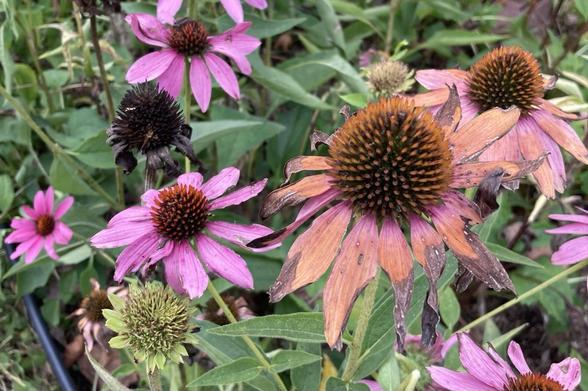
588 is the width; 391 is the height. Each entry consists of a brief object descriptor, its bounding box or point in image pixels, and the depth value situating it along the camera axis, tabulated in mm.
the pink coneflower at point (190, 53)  327
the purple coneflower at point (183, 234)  255
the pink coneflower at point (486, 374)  248
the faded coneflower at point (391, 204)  212
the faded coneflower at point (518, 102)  285
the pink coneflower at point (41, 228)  396
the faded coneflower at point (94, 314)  334
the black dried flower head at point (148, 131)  283
